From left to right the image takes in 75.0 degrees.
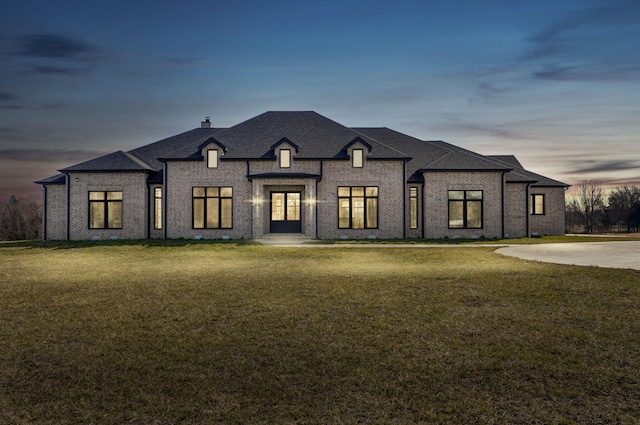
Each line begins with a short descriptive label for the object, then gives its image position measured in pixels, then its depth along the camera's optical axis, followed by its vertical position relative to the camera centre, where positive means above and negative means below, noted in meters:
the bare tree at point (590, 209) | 67.37 +1.22
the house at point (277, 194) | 26.12 +1.52
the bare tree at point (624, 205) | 57.50 +1.66
